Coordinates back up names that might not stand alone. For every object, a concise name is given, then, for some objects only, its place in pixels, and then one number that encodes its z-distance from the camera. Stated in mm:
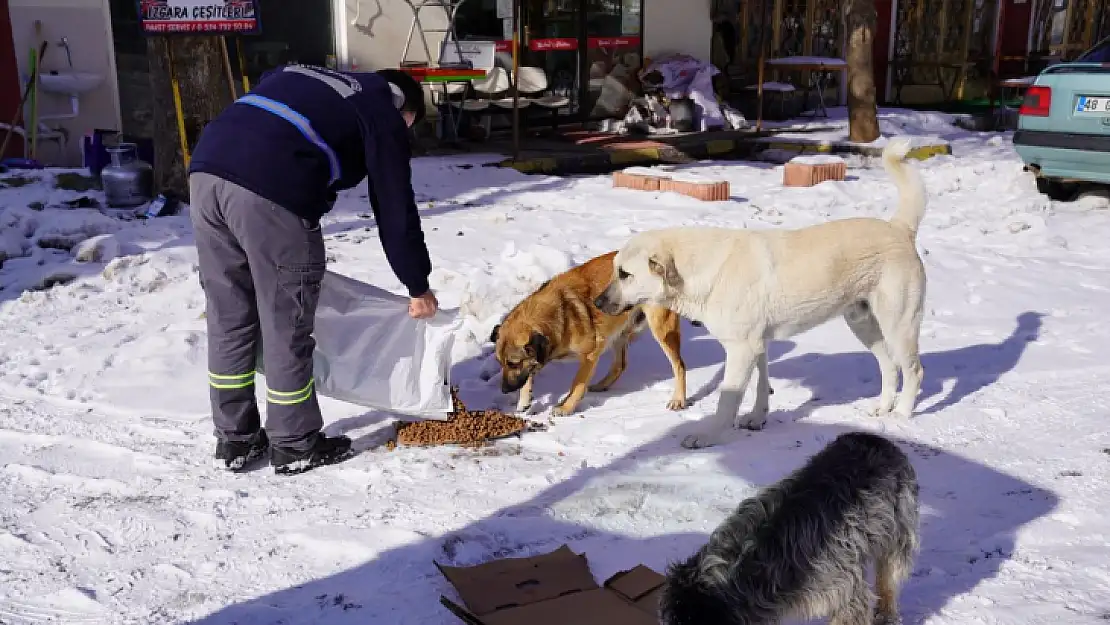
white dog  4359
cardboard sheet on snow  2957
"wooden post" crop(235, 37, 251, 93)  8890
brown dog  4789
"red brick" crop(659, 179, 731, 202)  9781
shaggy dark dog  2451
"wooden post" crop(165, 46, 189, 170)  8508
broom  9391
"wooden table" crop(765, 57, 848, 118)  16216
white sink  9898
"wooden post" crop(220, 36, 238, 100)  8711
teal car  8789
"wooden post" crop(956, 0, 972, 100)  20172
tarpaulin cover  14828
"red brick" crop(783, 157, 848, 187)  10664
